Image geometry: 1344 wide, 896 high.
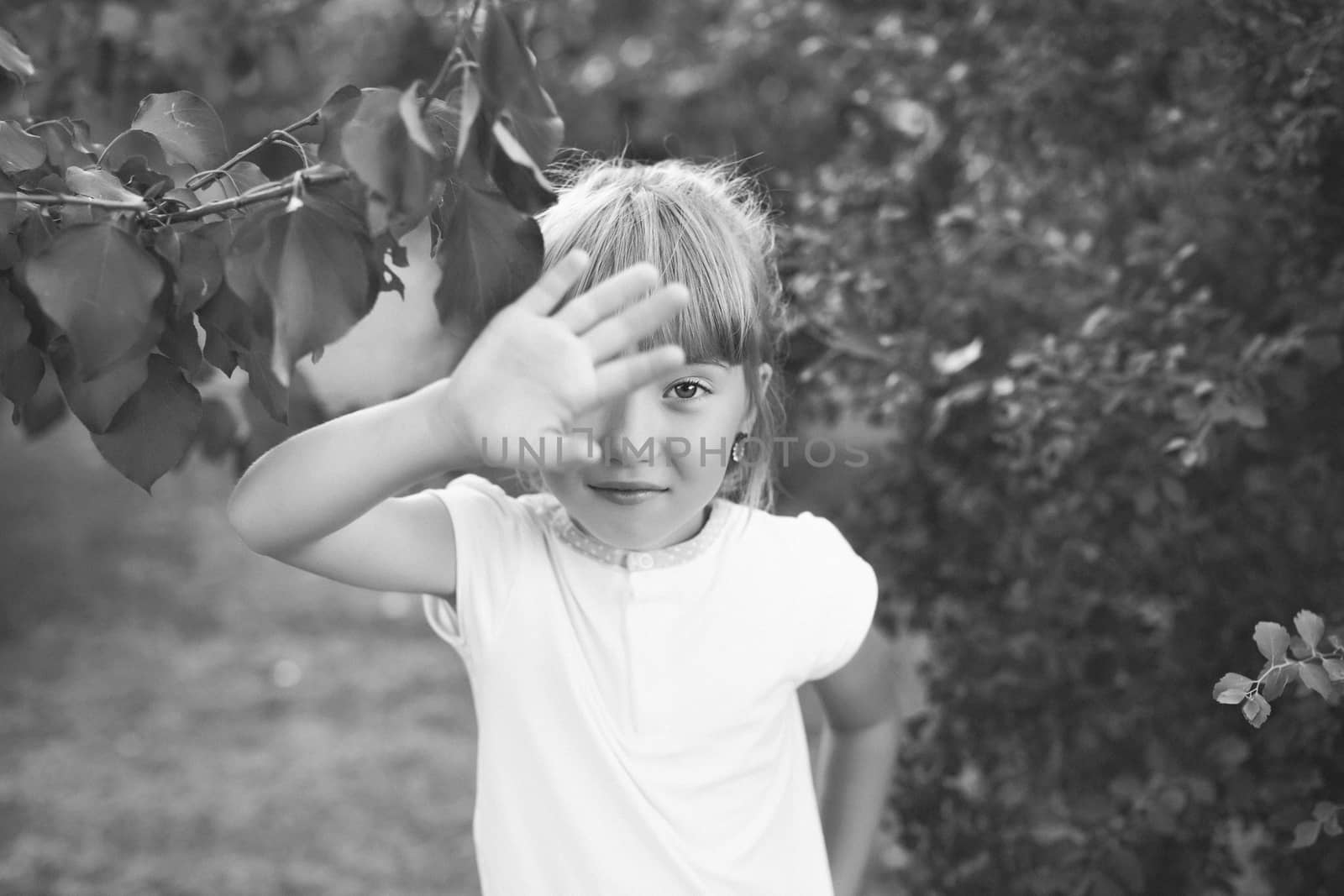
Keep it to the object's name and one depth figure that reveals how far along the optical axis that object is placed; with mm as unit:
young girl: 1318
